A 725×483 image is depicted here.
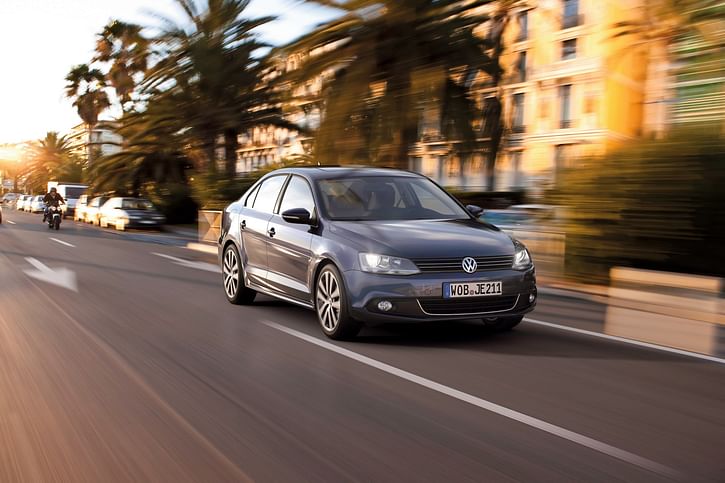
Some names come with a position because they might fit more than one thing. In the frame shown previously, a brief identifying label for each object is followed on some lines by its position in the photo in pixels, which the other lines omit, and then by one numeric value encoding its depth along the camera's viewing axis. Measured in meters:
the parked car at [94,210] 35.84
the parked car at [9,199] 100.12
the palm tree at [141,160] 35.52
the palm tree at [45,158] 100.28
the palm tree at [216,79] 32.22
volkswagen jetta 6.57
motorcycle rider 29.06
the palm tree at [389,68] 20.14
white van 46.44
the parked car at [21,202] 72.24
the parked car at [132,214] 31.06
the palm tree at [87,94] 66.12
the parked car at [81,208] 39.42
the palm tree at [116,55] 54.47
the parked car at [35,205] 61.31
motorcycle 28.56
